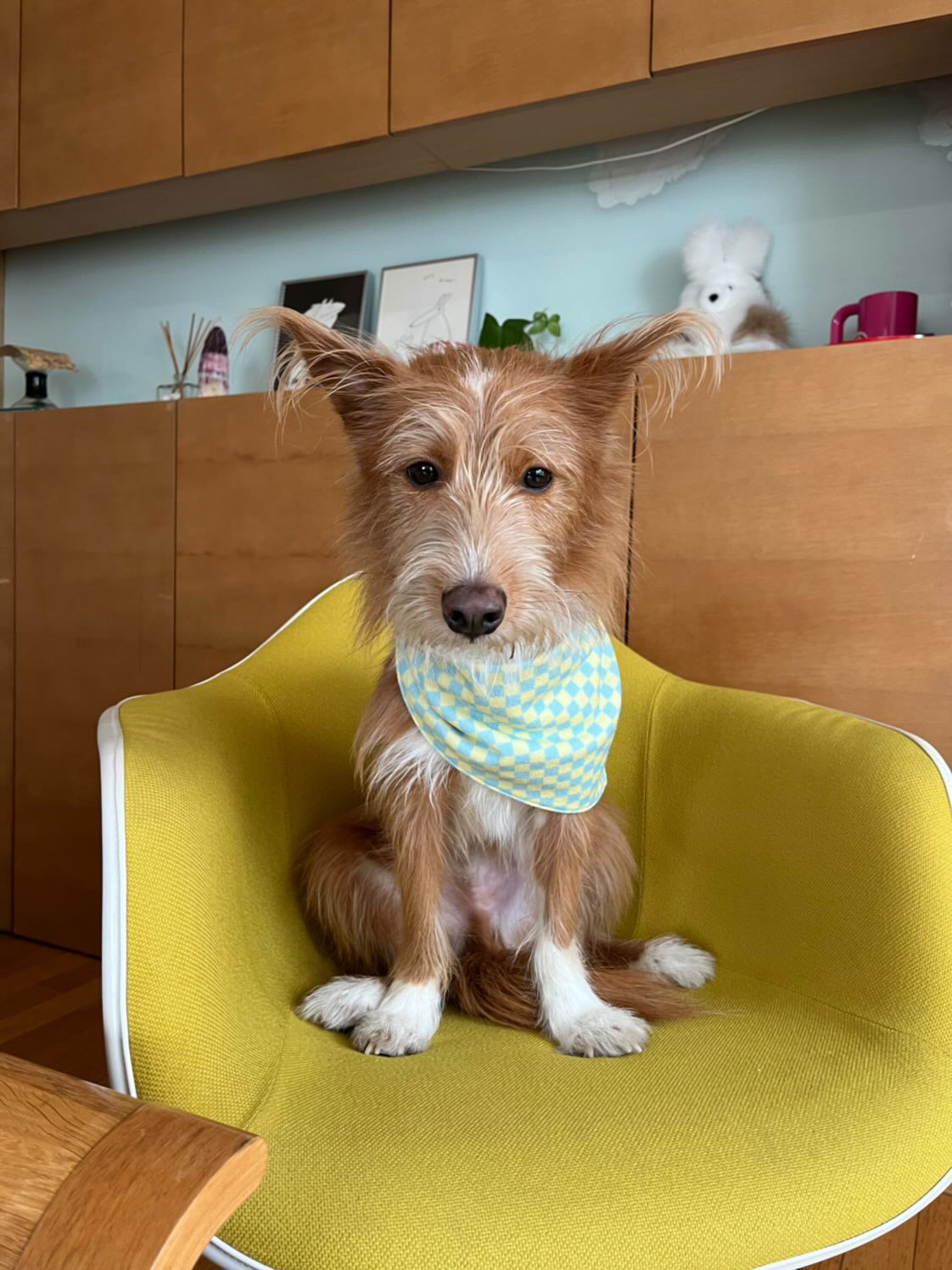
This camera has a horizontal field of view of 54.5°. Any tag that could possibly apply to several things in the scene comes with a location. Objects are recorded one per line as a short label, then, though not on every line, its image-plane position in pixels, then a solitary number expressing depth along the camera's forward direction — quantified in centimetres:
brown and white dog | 110
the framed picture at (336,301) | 274
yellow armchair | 80
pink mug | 193
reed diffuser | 284
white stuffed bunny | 218
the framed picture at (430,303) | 258
